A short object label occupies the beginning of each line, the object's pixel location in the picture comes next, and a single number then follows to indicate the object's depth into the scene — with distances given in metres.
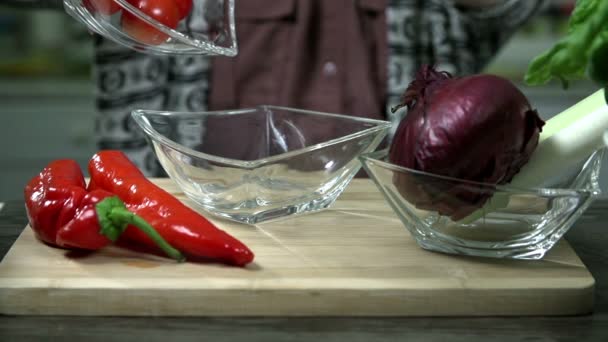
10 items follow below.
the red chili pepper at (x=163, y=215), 0.84
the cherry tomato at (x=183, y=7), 0.87
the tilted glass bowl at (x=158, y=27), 0.85
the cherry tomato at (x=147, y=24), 0.85
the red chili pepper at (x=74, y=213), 0.84
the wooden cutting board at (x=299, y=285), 0.80
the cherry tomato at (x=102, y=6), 0.85
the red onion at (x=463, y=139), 0.82
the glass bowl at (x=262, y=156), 0.92
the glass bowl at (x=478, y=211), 0.83
